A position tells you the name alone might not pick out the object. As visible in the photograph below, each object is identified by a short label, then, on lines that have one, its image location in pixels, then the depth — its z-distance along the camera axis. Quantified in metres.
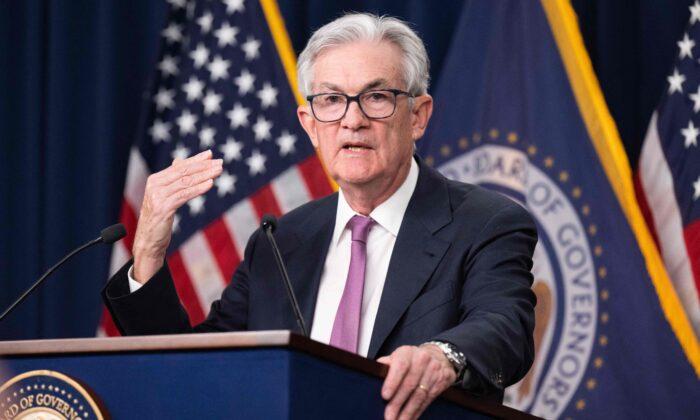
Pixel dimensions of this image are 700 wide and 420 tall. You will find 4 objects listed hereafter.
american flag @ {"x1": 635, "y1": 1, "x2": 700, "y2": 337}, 8.23
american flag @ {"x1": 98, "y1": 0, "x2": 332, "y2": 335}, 9.13
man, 4.80
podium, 3.34
